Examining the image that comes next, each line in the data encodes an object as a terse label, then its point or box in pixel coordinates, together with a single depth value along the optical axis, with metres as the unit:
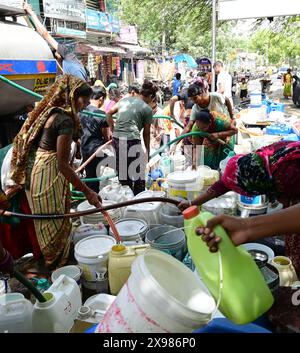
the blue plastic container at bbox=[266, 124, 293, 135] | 6.41
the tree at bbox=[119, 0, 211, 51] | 17.44
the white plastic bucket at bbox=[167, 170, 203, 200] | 3.27
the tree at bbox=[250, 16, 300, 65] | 16.41
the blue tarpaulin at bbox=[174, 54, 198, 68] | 22.88
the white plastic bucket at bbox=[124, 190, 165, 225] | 3.26
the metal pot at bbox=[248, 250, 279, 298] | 1.50
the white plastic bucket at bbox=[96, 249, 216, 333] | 1.07
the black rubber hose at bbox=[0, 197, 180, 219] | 1.94
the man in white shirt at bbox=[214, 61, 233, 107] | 8.01
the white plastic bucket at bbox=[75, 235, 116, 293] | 2.52
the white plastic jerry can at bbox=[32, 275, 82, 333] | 1.88
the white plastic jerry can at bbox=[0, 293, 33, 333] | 1.82
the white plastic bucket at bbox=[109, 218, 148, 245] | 2.82
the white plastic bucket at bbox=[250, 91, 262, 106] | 9.24
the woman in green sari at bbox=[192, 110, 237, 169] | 3.91
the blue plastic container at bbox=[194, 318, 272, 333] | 1.23
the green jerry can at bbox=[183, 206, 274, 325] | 1.17
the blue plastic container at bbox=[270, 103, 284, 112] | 9.16
